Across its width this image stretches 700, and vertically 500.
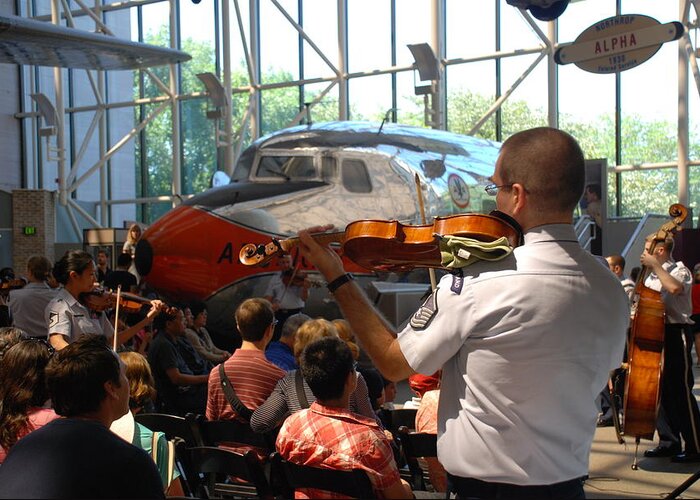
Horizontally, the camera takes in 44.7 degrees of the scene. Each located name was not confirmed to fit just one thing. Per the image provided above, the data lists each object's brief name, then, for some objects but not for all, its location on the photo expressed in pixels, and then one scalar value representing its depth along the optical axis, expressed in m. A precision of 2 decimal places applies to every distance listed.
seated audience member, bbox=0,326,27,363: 4.05
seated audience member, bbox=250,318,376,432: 4.11
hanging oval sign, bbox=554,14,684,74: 6.56
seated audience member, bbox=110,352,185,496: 3.36
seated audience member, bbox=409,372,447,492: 4.02
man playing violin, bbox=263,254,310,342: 9.12
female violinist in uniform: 5.12
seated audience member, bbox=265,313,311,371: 5.57
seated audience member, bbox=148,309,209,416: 6.06
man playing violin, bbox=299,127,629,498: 2.11
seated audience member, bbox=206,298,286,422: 4.62
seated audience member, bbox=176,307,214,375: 6.55
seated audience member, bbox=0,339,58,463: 3.27
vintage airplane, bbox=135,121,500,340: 9.17
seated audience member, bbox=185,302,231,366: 7.75
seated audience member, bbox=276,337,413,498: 3.07
